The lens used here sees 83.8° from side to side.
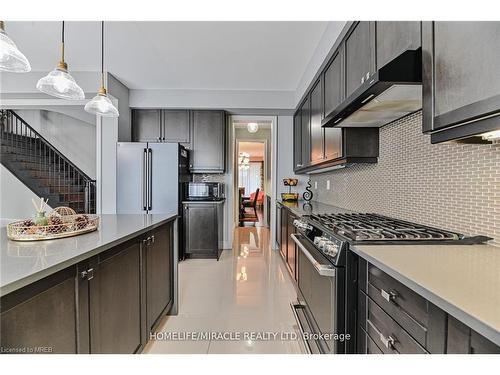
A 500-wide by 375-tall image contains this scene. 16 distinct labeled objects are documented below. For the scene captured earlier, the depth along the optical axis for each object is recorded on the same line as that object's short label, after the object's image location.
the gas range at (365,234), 1.41
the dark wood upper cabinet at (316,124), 3.10
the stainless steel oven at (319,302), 1.47
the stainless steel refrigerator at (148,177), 4.15
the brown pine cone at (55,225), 1.50
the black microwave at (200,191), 4.60
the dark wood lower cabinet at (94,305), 0.90
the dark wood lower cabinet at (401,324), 0.78
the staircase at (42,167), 5.74
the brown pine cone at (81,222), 1.63
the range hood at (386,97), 1.29
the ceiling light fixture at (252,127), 5.98
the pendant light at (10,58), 1.41
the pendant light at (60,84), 1.84
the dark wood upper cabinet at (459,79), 0.92
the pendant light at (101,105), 2.32
